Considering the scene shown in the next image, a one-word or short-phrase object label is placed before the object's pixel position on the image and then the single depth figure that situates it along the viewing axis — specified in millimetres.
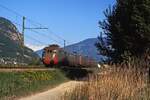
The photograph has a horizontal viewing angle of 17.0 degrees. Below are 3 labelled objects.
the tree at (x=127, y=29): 42312
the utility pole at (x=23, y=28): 64812
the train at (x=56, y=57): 66438
